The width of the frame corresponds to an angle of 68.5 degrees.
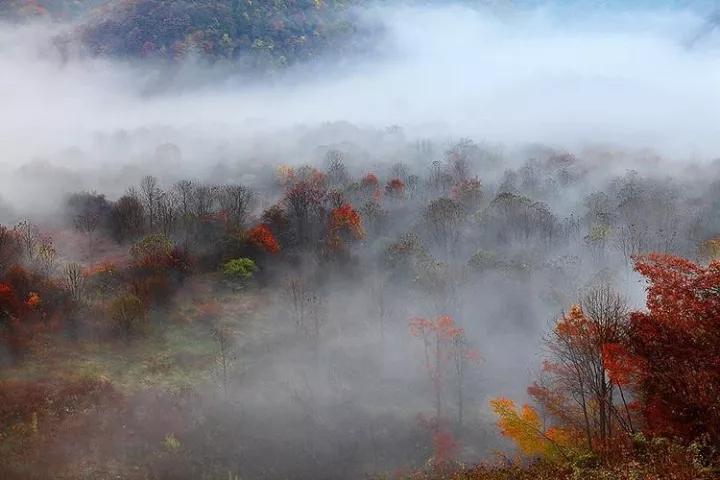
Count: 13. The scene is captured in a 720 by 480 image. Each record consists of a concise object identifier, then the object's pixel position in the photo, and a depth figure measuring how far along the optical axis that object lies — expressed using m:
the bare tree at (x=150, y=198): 98.77
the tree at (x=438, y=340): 67.50
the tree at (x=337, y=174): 130.75
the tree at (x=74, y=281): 68.31
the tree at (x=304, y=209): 100.01
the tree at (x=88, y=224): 91.50
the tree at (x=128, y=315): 65.62
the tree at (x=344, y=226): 94.07
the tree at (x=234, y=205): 98.62
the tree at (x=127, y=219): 96.31
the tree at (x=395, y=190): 124.50
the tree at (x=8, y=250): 71.44
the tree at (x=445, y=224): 95.44
